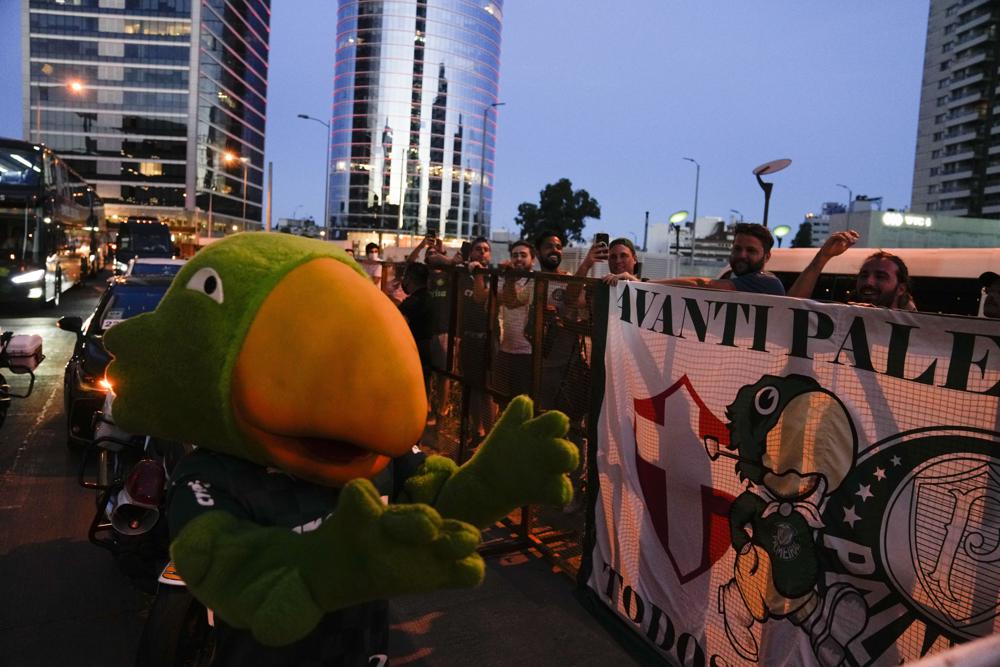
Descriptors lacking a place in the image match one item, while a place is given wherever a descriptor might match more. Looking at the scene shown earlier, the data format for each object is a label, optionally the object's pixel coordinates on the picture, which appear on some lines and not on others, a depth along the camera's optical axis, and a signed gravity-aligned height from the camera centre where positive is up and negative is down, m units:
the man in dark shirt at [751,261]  4.55 +0.18
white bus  9.62 +0.33
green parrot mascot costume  1.62 -0.44
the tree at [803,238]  78.50 +5.94
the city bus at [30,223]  17.42 +0.50
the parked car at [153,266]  10.34 -0.24
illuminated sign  42.91 +4.81
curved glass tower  121.44 +27.25
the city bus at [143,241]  30.55 +0.39
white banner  2.42 -0.78
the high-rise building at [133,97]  93.06 +20.32
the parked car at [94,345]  6.46 -0.98
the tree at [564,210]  68.69 +6.53
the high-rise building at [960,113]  80.69 +22.86
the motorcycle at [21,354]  5.89 -0.95
